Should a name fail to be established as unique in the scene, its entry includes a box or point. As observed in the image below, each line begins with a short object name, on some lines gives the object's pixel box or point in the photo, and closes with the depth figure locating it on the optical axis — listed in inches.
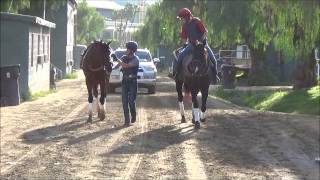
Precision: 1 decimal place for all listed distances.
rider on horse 542.0
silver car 1074.7
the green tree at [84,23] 4805.4
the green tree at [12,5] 2253.9
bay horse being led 725.3
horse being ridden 640.4
